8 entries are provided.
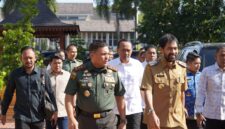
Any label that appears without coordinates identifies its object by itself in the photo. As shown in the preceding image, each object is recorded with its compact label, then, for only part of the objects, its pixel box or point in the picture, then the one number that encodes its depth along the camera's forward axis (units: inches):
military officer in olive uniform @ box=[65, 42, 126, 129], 221.0
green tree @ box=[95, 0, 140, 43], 1988.2
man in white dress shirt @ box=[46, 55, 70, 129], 306.7
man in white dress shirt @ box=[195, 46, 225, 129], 246.8
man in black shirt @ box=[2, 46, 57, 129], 257.6
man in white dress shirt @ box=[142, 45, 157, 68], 353.4
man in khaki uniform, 227.3
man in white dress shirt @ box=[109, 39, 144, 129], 286.5
